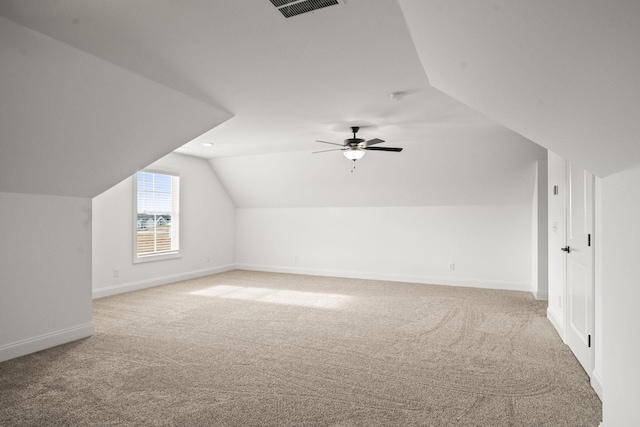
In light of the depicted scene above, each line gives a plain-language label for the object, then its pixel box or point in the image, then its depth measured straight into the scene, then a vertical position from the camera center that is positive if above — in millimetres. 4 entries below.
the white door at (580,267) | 2963 -420
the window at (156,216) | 6562 +13
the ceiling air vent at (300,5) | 2123 +1220
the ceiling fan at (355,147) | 5016 +945
